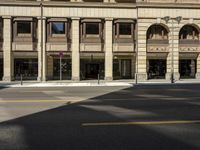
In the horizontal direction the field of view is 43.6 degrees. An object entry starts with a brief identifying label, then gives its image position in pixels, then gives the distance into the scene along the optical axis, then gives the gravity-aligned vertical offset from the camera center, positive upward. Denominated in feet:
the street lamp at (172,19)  79.57 +15.89
